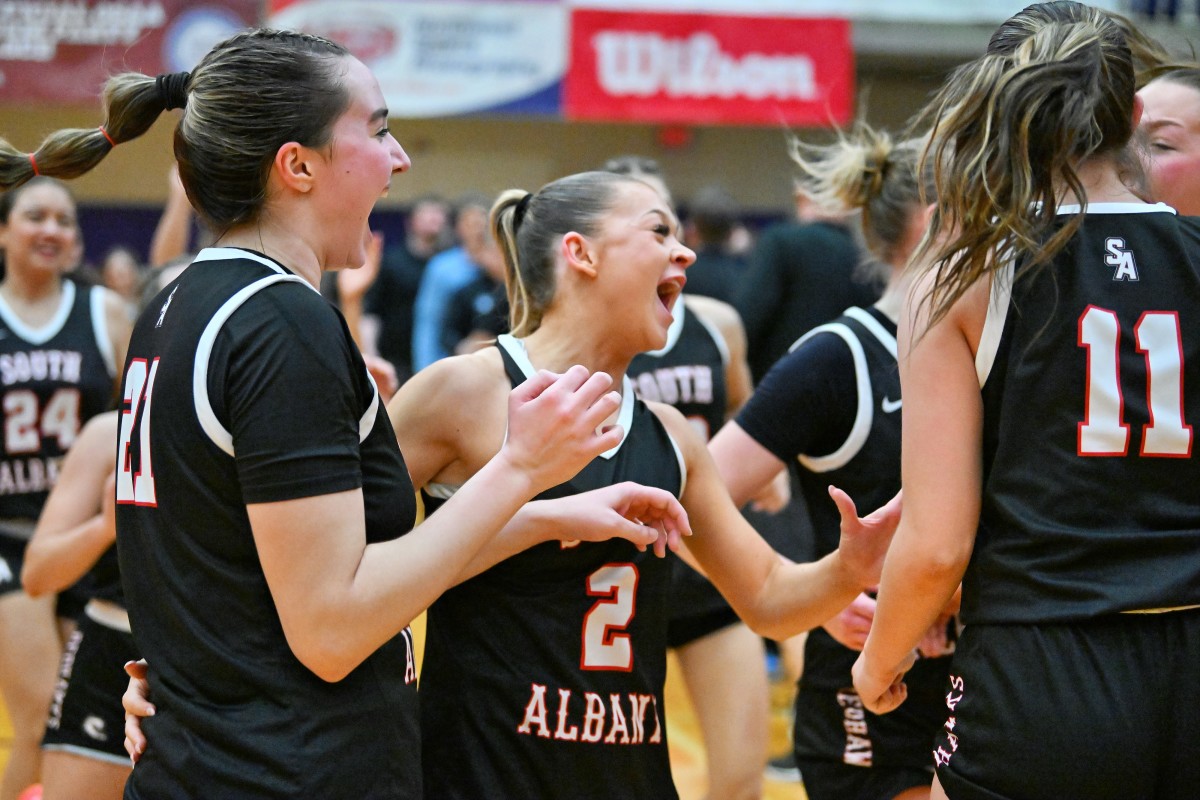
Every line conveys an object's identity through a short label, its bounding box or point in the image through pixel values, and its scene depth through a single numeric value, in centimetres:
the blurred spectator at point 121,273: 1057
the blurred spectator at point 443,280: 860
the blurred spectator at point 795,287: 548
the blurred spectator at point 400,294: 965
